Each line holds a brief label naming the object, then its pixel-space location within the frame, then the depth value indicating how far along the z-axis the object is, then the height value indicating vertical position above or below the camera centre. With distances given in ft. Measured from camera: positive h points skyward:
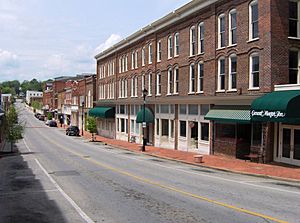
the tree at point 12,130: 121.90 -7.20
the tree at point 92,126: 176.35 -8.41
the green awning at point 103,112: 187.32 -2.53
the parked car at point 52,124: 299.38 -12.89
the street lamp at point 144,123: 119.68 -5.09
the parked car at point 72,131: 210.18 -12.74
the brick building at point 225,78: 79.15 +7.11
